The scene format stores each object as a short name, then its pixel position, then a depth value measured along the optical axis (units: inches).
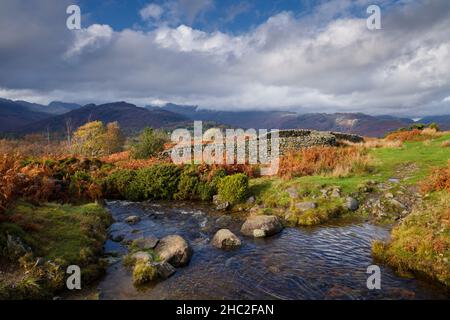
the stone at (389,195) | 595.9
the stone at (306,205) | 589.6
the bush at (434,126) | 1535.6
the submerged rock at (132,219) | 598.1
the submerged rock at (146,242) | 450.2
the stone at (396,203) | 563.1
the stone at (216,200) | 700.0
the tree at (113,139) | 2253.3
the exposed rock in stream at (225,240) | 464.1
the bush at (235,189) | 684.1
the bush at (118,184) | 793.9
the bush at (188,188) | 751.7
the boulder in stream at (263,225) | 507.0
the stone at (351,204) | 589.6
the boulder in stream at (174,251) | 407.5
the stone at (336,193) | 626.6
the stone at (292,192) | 650.9
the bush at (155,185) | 768.9
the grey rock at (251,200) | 679.1
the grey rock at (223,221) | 564.8
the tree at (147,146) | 1280.8
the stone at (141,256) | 395.9
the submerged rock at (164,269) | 371.2
